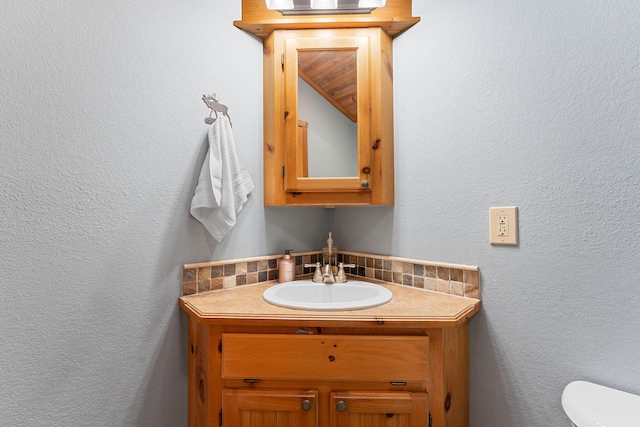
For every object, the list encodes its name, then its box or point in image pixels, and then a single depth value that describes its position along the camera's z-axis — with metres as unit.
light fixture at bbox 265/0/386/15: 1.15
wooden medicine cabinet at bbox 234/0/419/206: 1.18
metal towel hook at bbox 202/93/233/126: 1.08
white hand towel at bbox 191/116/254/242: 1.06
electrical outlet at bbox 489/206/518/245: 0.92
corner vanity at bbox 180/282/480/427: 0.83
